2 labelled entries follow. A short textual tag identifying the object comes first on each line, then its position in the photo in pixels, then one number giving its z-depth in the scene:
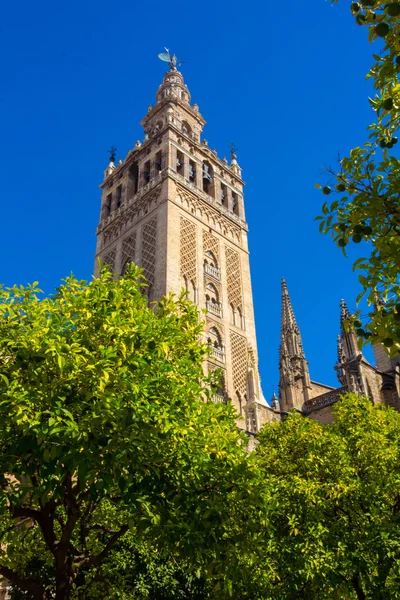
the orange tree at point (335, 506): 10.73
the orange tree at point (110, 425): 7.18
